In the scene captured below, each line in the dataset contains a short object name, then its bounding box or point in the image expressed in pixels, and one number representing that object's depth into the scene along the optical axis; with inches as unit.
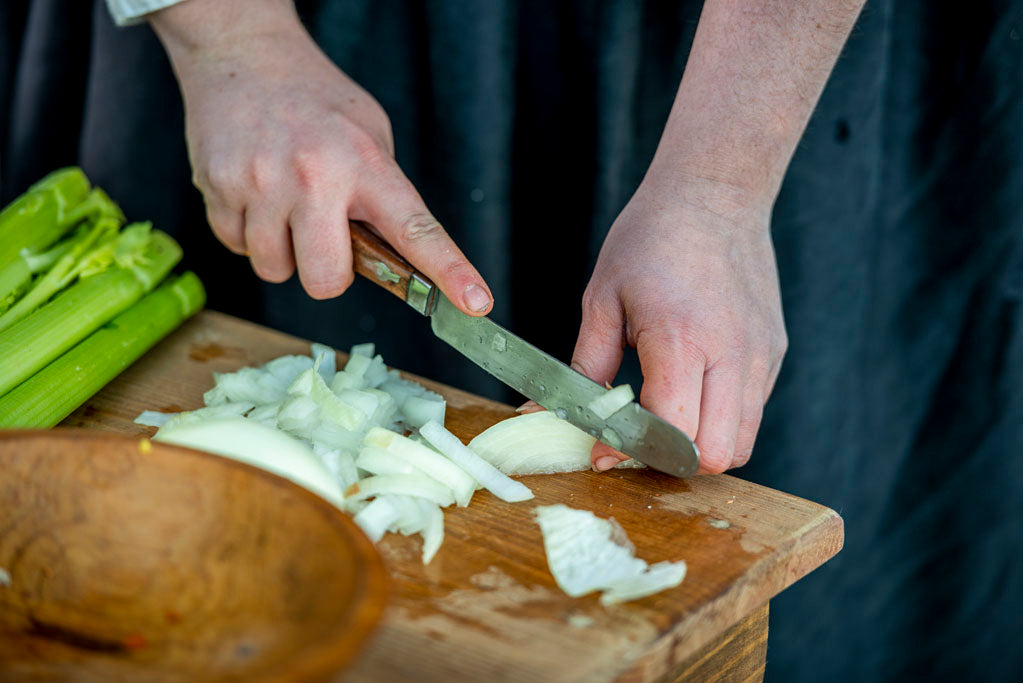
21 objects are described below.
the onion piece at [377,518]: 38.4
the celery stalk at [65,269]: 43.8
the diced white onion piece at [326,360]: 43.5
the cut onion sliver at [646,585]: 36.9
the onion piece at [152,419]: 42.1
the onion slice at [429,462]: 39.6
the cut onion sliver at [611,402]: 39.7
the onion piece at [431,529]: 38.0
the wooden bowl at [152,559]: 34.6
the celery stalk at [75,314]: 42.1
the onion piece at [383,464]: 39.5
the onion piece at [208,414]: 40.6
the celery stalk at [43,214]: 44.6
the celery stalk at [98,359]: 41.6
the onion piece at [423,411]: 42.1
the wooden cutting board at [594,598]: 35.9
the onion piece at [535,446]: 40.8
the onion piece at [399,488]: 39.2
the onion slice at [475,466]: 39.8
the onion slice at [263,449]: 37.5
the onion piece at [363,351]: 44.1
